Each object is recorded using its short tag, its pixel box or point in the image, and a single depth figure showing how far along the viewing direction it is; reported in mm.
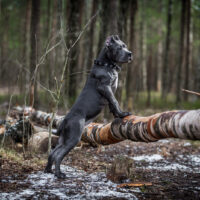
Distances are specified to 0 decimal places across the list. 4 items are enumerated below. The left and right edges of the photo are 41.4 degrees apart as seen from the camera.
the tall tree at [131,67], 11583
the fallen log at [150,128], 2752
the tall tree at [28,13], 17678
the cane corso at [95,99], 3703
